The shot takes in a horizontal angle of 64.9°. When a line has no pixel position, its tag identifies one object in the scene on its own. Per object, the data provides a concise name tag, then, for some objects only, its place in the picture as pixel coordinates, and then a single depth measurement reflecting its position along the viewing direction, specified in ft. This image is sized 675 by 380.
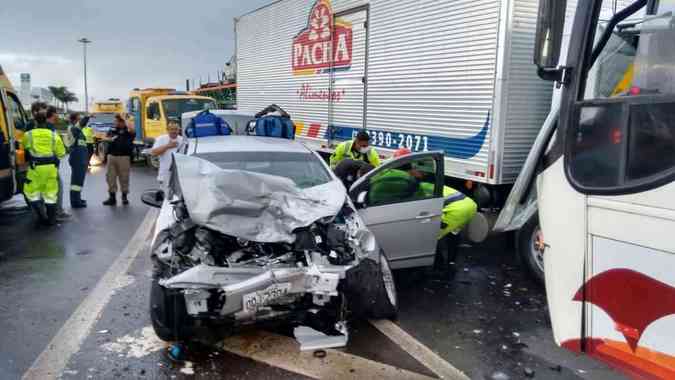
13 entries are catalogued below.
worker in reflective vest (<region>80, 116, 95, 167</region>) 51.05
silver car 11.85
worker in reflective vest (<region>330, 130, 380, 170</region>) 23.27
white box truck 20.38
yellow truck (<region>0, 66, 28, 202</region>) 25.31
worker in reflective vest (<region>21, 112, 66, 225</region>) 26.78
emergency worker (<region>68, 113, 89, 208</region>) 31.58
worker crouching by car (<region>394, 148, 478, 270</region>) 18.83
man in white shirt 28.27
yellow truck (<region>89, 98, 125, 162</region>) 64.95
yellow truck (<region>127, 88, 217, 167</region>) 53.26
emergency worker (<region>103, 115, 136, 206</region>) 32.71
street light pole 146.72
